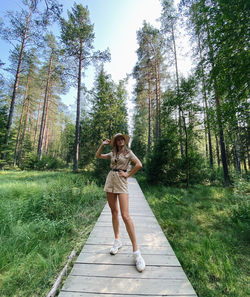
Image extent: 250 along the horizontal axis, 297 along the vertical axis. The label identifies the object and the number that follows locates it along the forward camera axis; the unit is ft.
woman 6.43
